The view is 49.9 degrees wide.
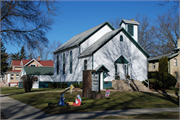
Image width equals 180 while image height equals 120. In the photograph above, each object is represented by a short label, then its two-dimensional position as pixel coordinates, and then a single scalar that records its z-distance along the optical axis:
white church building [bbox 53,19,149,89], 24.94
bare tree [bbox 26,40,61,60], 63.54
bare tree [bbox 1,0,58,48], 12.18
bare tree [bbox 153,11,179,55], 46.66
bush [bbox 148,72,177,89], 23.04
